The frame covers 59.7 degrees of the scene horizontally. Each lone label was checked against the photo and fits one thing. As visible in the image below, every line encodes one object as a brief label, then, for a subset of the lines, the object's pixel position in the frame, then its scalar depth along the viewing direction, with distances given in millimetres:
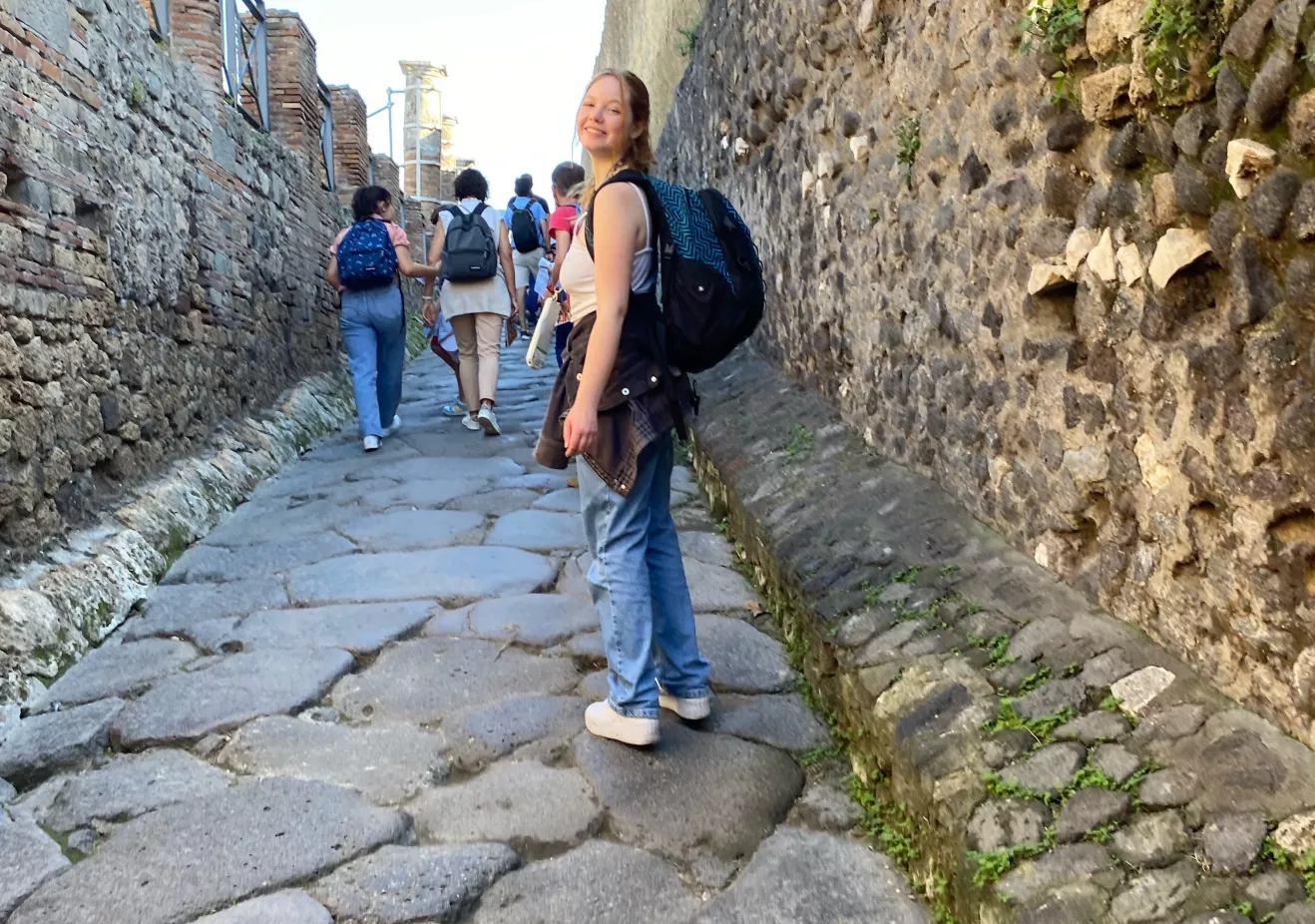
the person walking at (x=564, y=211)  4882
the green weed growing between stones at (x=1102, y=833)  1643
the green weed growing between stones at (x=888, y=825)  2045
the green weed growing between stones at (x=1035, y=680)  2045
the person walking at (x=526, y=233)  7254
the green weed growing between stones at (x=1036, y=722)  1921
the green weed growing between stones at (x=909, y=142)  3141
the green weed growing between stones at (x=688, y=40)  6797
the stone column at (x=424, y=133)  23078
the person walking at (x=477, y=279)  6029
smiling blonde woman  2283
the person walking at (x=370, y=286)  5984
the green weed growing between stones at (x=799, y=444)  3915
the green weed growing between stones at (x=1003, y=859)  1683
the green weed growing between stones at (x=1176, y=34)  1742
